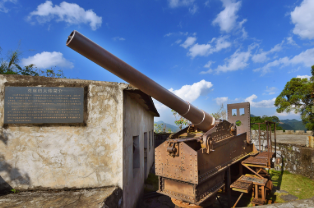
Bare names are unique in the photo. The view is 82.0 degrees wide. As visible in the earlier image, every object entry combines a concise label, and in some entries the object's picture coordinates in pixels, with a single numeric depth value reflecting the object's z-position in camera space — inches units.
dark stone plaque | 188.4
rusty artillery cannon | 137.9
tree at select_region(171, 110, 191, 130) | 723.4
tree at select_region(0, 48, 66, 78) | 313.4
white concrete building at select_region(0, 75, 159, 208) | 186.1
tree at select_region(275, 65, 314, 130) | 603.8
